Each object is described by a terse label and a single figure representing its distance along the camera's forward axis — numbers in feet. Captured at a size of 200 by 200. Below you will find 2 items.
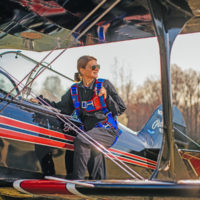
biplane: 16.56
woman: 20.47
